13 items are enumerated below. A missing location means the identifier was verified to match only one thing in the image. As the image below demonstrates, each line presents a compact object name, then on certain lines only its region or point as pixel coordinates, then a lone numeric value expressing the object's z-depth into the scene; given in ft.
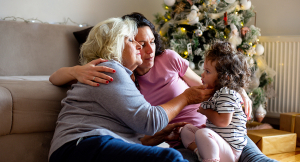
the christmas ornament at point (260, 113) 9.05
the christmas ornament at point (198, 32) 8.45
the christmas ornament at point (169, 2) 9.05
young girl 3.73
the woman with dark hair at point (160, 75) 4.89
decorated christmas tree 8.63
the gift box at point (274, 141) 7.42
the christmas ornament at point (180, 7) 9.00
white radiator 9.02
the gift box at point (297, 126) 8.15
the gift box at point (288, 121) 8.27
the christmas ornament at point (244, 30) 9.09
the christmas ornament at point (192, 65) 8.55
